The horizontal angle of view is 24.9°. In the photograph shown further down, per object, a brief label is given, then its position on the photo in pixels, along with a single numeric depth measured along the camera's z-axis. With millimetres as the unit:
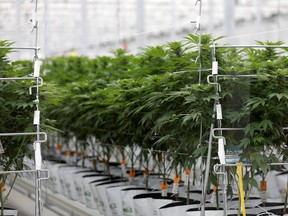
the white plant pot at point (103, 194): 6540
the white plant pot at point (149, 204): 5660
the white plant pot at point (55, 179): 8542
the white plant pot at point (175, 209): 5436
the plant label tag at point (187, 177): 5836
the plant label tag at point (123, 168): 7268
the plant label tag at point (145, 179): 6585
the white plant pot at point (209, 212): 5216
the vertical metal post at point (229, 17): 9306
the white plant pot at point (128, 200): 5988
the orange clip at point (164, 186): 6152
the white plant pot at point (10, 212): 5507
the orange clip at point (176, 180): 5927
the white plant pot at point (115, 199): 6273
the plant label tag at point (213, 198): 5566
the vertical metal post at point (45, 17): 8199
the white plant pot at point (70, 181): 7859
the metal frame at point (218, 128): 4750
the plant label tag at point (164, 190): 6141
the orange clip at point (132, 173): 7081
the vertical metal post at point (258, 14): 10633
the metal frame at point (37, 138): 4941
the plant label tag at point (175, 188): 5910
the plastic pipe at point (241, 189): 4820
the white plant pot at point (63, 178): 8125
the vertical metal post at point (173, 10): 12401
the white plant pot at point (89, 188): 7145
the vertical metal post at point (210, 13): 11838
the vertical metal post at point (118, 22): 10703
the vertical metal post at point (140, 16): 9938
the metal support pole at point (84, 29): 12633
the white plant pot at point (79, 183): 7585
